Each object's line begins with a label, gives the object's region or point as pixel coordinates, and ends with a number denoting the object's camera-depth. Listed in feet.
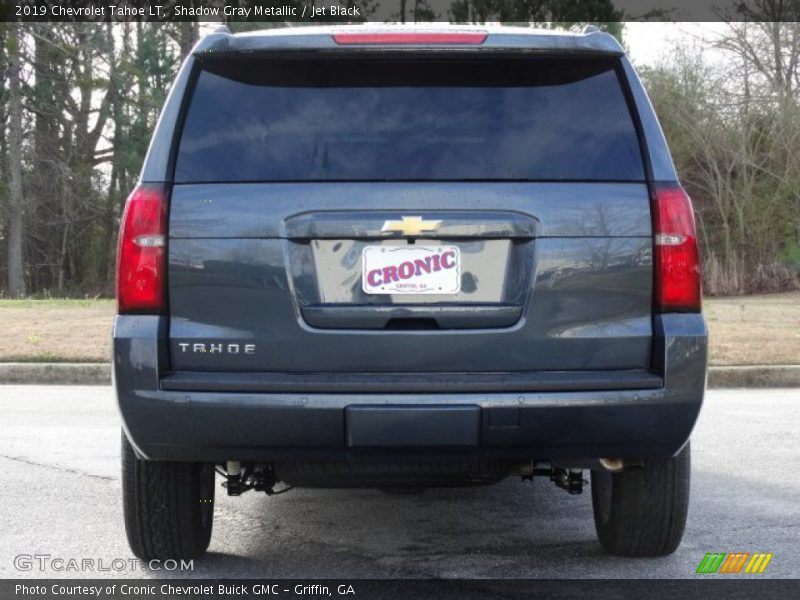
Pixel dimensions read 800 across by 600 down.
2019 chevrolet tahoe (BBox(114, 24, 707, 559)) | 11.75
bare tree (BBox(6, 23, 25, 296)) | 113.09
